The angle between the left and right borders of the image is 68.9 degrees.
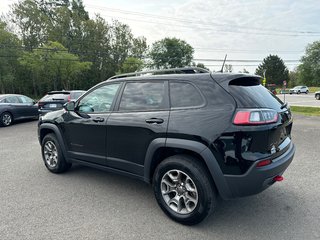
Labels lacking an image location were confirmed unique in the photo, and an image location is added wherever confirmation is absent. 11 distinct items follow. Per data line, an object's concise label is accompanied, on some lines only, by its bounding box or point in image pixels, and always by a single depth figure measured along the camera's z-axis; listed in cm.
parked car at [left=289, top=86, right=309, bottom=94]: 4593
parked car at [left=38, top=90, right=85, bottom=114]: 1038
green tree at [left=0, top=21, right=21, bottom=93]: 3130
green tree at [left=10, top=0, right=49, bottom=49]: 3666
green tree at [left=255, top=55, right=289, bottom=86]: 7550
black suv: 245
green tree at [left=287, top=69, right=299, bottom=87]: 7123
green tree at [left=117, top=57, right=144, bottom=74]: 4397
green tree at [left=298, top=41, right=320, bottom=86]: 5825
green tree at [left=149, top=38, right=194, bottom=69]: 6531
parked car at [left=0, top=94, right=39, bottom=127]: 1046
